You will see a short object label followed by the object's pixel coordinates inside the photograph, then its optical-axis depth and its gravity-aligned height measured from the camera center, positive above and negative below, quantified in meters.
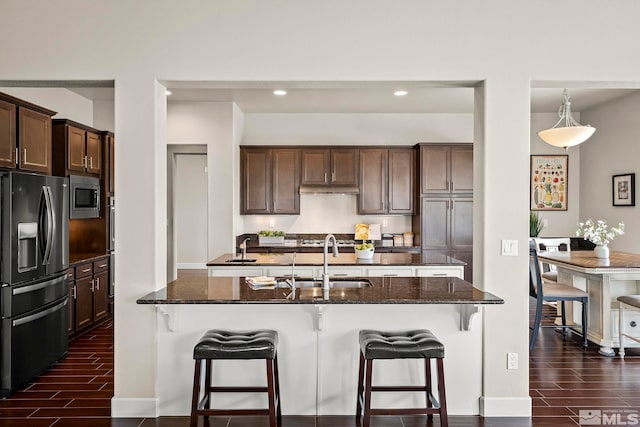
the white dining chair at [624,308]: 4.41 -0.87
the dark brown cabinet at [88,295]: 4.93 -0.87
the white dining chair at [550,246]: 6.30 -0.43
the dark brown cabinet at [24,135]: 3.94 +0.68
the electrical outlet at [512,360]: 3.30 -1.00
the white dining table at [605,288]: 4.58 -0.74
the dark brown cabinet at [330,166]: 6.81 +0.66
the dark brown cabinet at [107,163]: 5.92 +0.63
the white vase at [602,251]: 5.05 -0.40
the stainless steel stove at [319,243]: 6.78 -0.42
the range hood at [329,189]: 6.76 +0.34
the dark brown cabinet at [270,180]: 6.77 +0.47
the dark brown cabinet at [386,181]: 6.80 +0.45
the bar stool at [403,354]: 2.75 -0.79
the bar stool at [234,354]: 2.75 -0.79
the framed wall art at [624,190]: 6.34 +0.31
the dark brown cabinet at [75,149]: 5.12 +0.72
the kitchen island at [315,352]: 3.25 -0.93
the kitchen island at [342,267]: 4.73 -0.53
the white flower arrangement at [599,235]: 4.95 -0.22
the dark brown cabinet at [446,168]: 6.57 +0.61
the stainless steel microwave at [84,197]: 5.16 +0.19
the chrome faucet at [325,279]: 3.23 -0.44
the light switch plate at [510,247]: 3.31 -0.23
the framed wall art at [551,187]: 7.45 +0.40
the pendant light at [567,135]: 4.97 +0.81
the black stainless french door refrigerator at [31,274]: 3.54 -0.47
